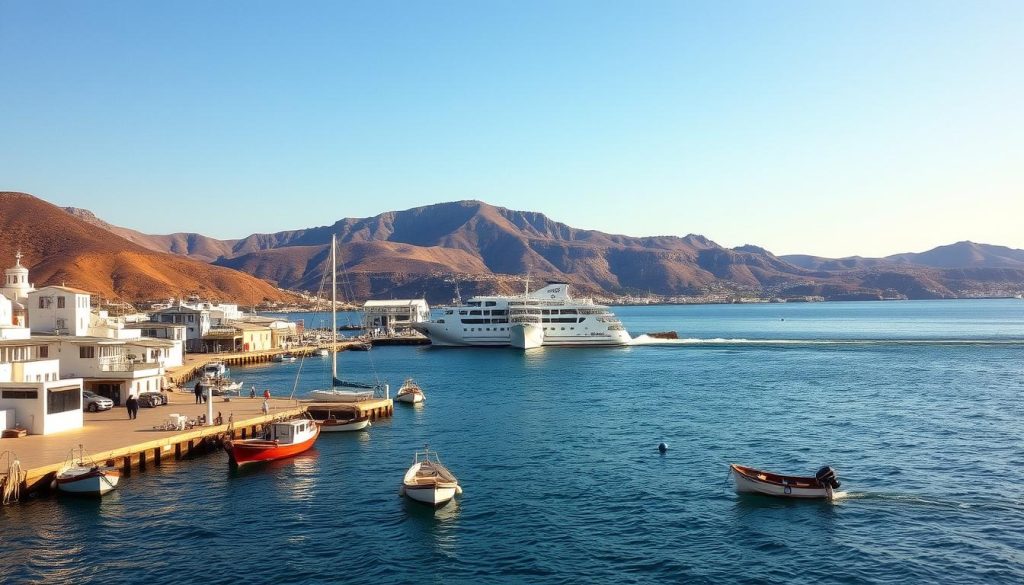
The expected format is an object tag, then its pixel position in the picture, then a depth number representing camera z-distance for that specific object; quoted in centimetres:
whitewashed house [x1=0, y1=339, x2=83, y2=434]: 3212
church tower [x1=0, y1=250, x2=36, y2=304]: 6501
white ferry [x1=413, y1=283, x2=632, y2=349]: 10756
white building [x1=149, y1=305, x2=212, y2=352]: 9006
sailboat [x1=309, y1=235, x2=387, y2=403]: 4703
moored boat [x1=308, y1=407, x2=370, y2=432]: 4238
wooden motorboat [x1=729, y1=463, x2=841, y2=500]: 2875
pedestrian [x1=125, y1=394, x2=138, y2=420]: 3811
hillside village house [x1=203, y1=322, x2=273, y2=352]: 9050
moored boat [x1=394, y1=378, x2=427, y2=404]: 5325
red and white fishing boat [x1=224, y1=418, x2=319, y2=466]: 3350
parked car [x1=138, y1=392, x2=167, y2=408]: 4266
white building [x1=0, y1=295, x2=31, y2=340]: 4022
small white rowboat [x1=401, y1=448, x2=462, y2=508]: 2749
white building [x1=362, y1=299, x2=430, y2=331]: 14642
